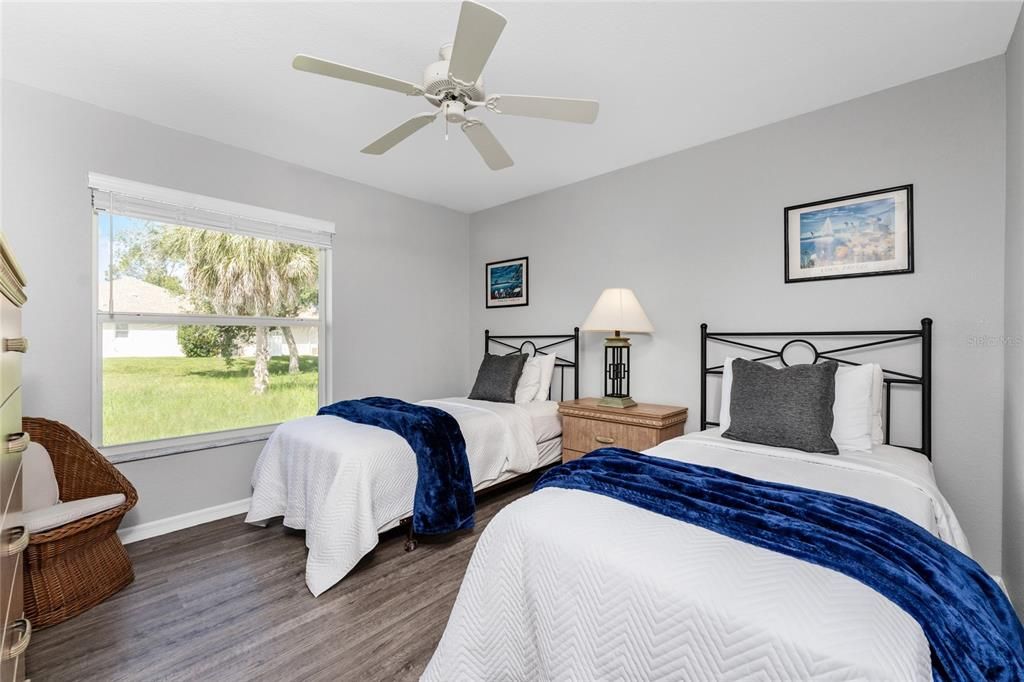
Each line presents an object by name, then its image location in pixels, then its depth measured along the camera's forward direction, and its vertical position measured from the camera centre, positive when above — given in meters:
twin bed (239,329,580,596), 2.29 -0.77
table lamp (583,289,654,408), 3.14 +0.15
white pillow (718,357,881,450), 2.17 -0.32
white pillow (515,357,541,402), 3.77 -0.36
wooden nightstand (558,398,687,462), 2.92 -0.57
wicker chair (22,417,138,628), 1.95 -0.94
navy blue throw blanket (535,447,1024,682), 0.97 -0.52
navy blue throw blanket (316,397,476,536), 2.58 -0.73
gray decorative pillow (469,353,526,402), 3.72 -0.32
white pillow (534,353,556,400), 3.81 -0.27
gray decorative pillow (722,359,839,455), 2.13 -0.32
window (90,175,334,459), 2.79 +0.14
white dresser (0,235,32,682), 1.02 -0.35
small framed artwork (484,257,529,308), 4.29 +0.54
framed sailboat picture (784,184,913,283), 2.40 +0.58
